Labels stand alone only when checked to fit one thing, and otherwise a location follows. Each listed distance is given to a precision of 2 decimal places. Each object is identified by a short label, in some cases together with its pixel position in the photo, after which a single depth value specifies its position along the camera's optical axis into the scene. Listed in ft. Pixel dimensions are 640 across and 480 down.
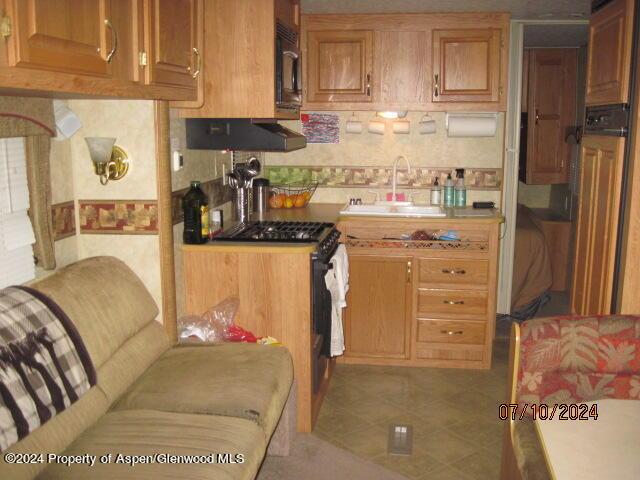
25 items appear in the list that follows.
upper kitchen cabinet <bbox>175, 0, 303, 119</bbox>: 10.67
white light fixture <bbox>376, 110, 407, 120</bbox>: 15.10
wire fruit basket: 14.71
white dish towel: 11.08
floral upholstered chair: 6.50
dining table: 4.82
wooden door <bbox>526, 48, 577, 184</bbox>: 20.27
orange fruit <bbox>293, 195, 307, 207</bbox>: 14.84
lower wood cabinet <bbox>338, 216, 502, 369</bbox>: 13.23
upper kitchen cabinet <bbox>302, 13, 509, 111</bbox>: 13.88
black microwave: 11.09
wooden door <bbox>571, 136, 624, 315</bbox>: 9.12
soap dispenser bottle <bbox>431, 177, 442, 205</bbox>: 15.16
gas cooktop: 10.76
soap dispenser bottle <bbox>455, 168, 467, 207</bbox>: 14.89
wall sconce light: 9.00
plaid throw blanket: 5.88
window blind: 7.84
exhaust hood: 11.05
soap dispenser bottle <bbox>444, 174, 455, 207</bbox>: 14.93
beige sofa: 6.24
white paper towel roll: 14.58
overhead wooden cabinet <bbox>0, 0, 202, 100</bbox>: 5.40
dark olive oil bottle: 10.39
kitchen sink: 13.93
